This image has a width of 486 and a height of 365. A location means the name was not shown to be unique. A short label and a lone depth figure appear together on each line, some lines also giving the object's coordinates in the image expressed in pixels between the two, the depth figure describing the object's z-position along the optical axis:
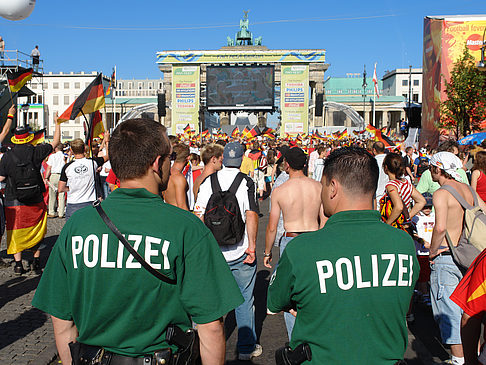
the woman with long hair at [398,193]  5.80
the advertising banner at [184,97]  55.47
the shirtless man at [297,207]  4.77
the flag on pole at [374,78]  45.39
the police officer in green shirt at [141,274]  2.04
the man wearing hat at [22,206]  7.23
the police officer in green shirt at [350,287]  2.08
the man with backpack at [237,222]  4.41
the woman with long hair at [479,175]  5.92
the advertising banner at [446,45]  31.47
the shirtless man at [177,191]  5.47
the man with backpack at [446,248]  4.16
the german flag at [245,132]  20.51
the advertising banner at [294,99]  54.12
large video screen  52.22
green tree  25.23
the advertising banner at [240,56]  56.50
